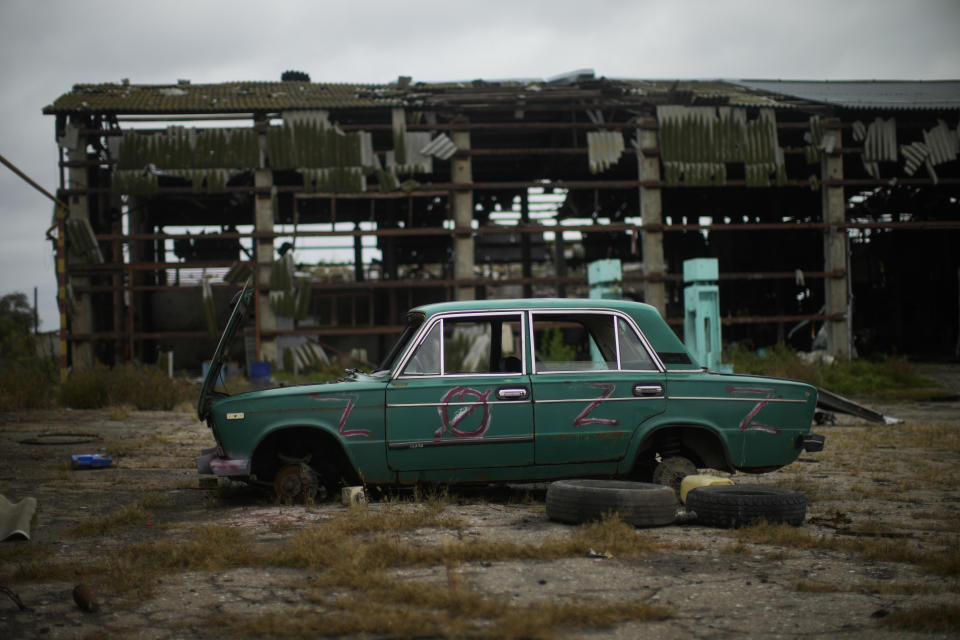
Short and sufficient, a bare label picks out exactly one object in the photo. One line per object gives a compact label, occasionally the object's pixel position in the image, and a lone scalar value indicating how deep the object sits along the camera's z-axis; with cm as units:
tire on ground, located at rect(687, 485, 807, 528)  561
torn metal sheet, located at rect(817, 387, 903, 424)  1076
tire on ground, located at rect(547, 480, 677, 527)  563
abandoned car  627
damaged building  2178
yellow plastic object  622
